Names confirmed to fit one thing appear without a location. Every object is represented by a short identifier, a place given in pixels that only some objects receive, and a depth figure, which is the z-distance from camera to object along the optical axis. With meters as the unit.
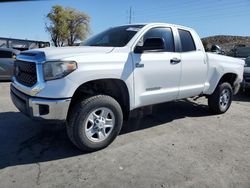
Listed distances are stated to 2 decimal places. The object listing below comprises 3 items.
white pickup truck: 2.50
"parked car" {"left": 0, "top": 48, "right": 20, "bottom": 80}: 7.96
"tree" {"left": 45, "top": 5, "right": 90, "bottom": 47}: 41.04
